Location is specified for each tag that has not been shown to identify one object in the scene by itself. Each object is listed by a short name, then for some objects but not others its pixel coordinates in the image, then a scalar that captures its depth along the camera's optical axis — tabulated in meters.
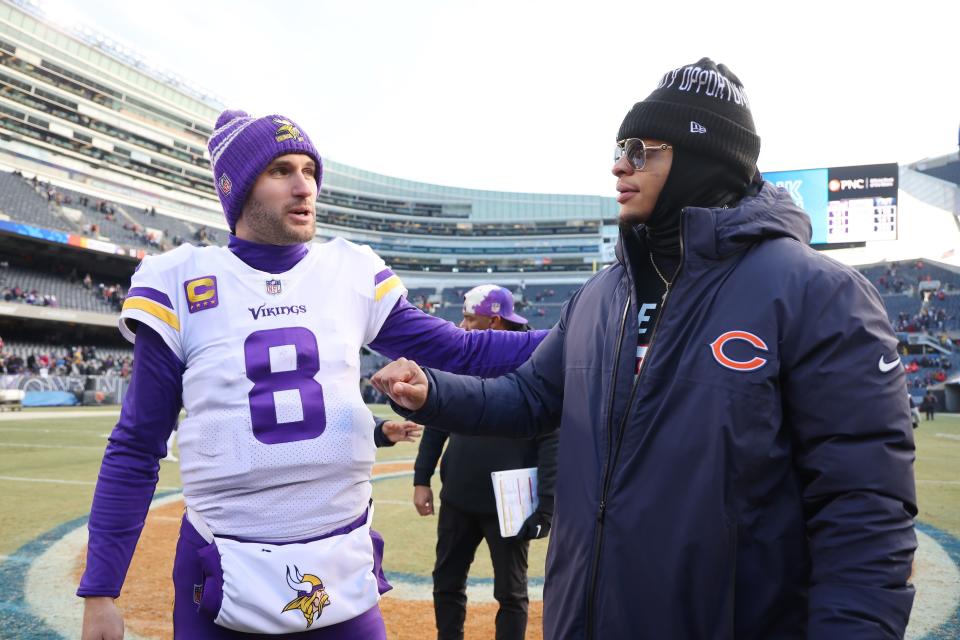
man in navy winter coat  1.44
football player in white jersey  1.92
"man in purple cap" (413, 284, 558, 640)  3.71
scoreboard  29.39
